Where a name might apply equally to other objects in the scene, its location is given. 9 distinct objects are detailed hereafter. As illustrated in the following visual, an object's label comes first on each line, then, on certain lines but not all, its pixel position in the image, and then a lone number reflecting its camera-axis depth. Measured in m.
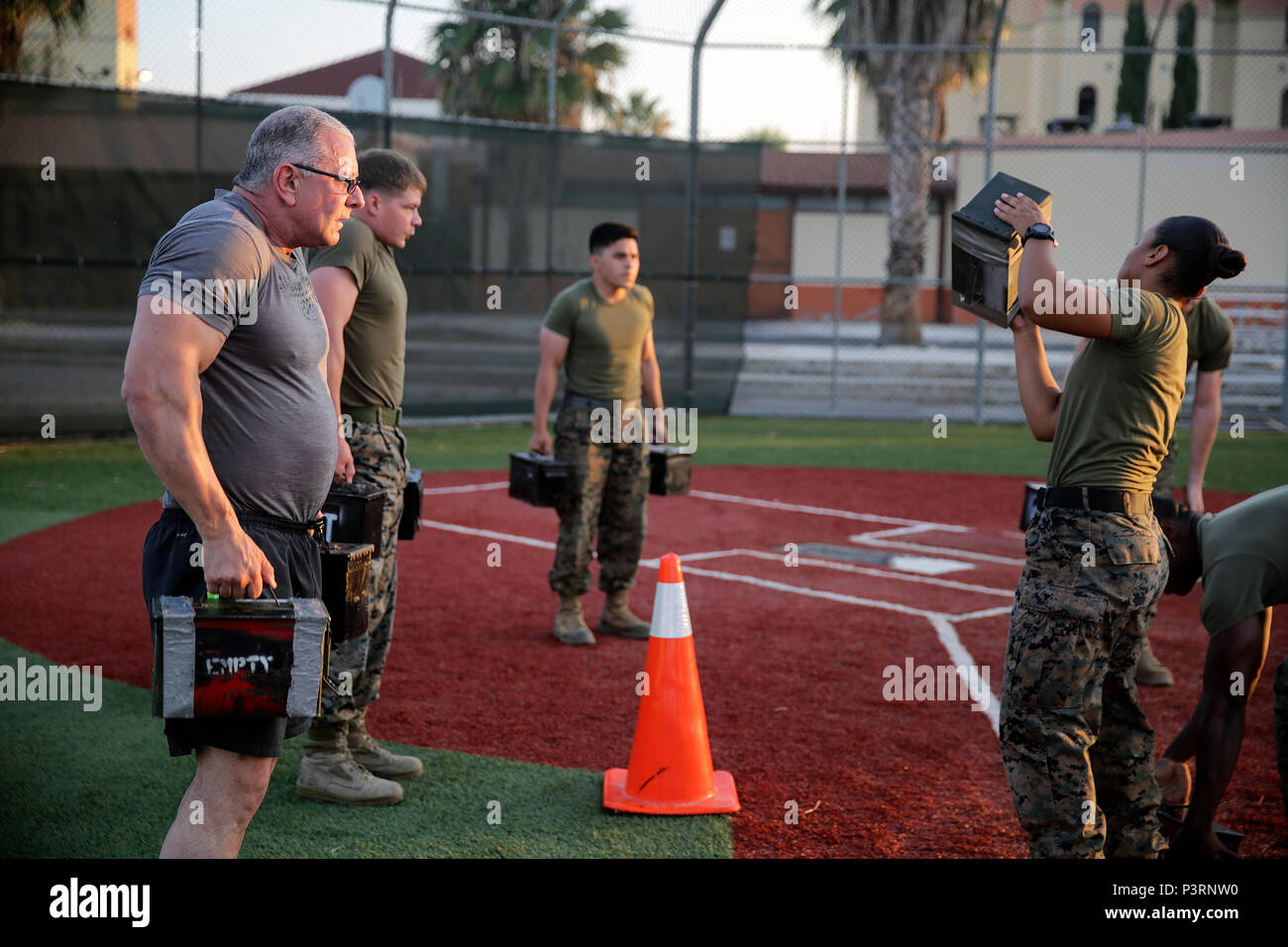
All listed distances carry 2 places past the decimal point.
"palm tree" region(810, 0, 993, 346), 25.66
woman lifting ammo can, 3.76
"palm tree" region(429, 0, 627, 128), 32.09
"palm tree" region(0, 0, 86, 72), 13.67
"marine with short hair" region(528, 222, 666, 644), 7.23
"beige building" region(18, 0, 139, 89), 13.62
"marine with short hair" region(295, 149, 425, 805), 4.81
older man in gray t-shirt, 2.99
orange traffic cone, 4.81
